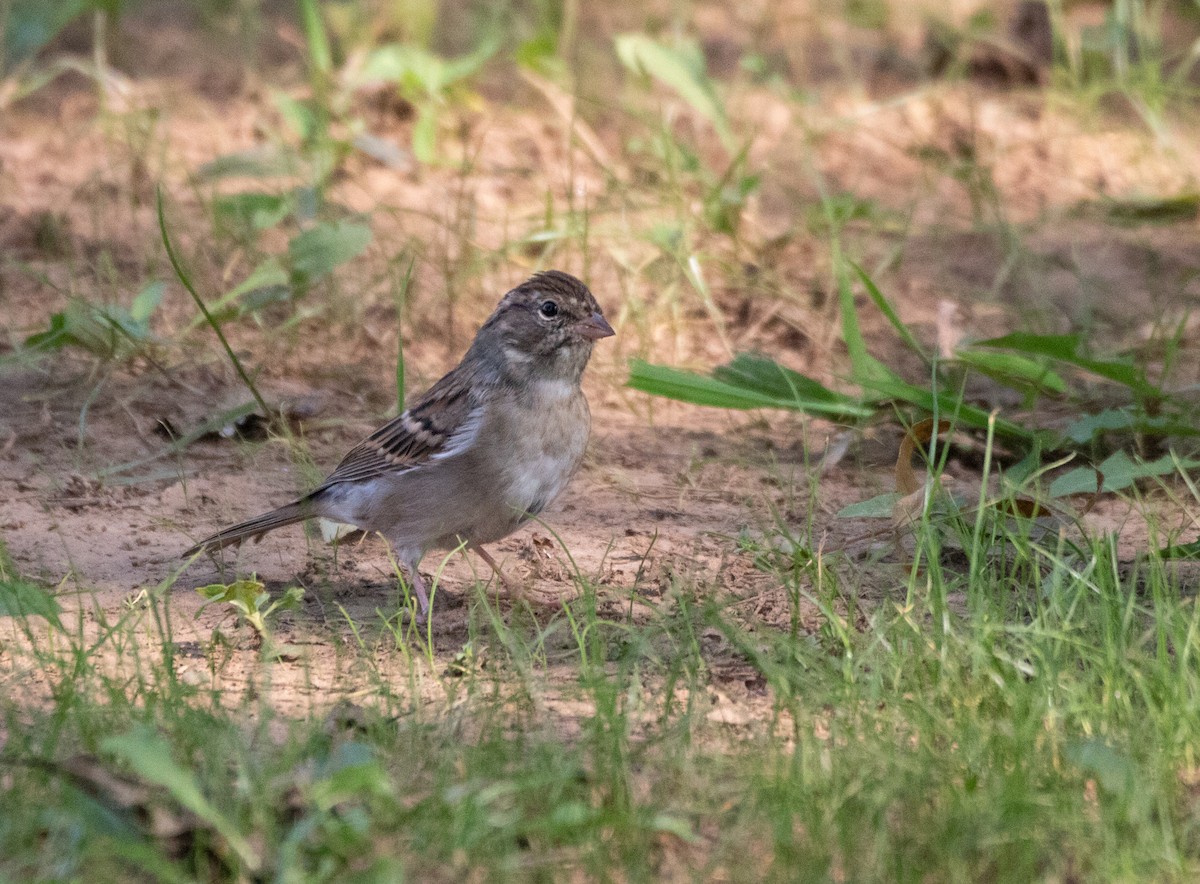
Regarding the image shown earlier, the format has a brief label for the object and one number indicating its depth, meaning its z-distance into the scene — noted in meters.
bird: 8.95
